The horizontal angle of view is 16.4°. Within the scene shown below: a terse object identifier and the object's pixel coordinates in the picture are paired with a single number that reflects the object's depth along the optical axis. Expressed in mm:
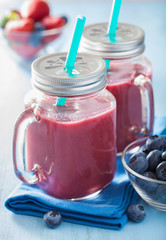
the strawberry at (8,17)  816
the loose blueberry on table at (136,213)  505
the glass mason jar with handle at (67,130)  501
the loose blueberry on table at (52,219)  500
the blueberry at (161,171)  495
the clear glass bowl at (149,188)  491
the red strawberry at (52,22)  808
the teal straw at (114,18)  561
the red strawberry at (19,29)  787
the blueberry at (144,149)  533
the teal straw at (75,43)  495
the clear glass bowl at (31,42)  792
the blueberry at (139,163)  507
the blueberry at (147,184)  493
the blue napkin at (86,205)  507
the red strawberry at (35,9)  812
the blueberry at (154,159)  511
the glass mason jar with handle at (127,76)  568
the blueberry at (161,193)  490
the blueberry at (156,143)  529
